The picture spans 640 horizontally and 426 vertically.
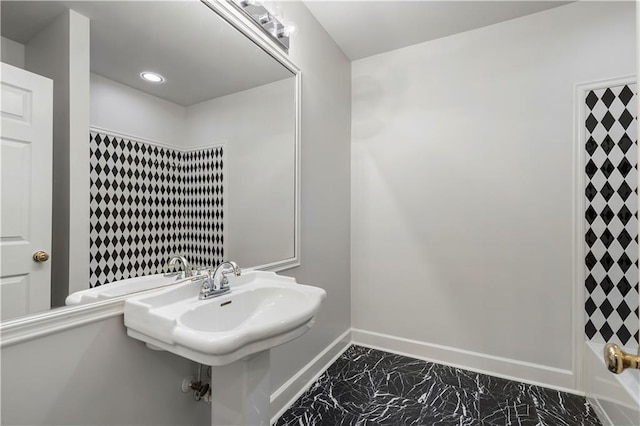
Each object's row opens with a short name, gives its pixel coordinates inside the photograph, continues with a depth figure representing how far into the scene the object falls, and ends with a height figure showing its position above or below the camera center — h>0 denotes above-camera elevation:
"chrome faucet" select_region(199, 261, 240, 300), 1.18 -0.29
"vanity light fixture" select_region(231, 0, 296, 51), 1.47 +1.07
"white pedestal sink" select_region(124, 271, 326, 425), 0.83 -0.38
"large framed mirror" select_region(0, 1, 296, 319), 0.77 +0.24
